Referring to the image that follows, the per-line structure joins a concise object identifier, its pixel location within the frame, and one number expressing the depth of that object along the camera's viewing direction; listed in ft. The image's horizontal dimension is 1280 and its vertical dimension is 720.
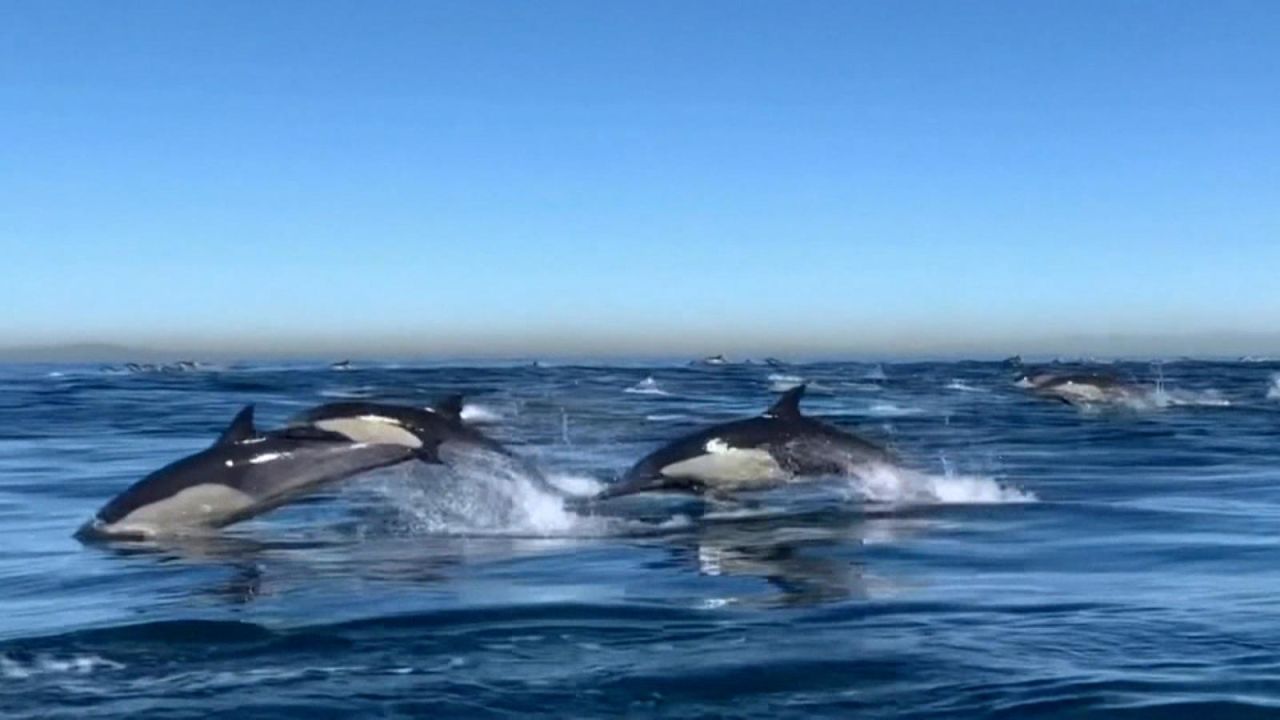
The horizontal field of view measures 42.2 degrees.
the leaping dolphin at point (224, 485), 51.34
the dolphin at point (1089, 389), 139.44
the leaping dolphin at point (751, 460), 63.00
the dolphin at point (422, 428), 63.52
